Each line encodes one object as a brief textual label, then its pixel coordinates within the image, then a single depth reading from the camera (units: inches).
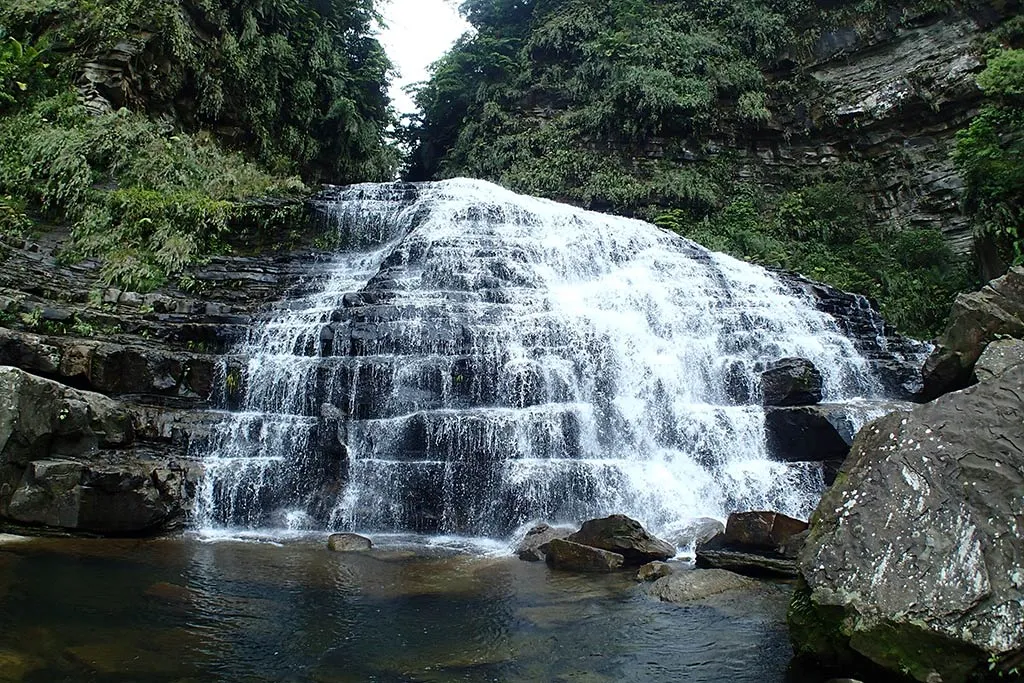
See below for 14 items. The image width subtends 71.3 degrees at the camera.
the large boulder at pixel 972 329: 432.9
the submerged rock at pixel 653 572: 290.4
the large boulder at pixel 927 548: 156.0
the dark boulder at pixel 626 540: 320.2
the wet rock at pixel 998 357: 301.0
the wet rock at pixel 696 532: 349.1
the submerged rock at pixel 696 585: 262.2
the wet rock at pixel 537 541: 335.9
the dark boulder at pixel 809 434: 429.1
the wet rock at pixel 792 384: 470.3
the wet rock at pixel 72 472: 359.3
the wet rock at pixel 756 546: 292.8
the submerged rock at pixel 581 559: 309.1
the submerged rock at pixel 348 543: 352.2
